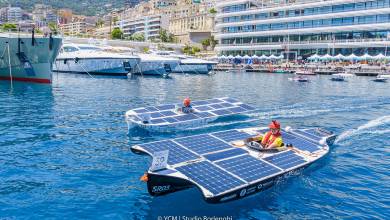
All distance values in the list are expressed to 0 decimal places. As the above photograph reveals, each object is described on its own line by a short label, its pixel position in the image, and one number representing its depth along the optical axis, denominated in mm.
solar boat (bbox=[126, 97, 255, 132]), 23438
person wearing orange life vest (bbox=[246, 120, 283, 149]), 16819
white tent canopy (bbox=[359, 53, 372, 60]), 91062
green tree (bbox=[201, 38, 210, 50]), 168500
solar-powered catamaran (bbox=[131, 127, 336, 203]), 12672
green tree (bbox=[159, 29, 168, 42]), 183875
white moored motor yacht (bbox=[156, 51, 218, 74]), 87750
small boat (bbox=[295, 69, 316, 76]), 87812
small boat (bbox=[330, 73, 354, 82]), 71500
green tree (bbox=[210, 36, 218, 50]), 168750
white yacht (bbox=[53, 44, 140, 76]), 68312
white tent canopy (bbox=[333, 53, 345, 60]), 95462
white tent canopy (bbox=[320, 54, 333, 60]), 98494
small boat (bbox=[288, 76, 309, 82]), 68256
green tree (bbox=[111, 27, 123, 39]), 176550
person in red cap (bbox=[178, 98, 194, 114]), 25875
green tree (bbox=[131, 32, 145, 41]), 169125
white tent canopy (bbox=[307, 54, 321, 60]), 100050
